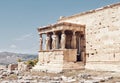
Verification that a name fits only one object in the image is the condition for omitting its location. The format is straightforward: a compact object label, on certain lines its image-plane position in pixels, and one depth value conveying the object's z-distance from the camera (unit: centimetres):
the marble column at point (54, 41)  3034
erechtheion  2595
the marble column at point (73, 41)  3008
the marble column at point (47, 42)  3220
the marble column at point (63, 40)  2900
